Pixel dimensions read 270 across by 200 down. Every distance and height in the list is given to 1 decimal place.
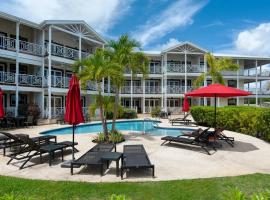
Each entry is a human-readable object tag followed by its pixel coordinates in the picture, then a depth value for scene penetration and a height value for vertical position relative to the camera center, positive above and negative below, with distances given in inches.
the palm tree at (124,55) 531.0 +111.8
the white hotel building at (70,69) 886.4 +176.6
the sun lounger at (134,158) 258.5 -60.8
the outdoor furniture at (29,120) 763.4 -42.8
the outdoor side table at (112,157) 270.1 -56.4
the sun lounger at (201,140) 396.5 -56.0
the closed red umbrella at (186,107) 848.4 -1.9
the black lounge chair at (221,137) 434.3 -55.8
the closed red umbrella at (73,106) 298.4 +0.4
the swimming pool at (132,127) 682.3 -69.8
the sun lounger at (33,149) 312.2 -54.4
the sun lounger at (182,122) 812.0 -50.9
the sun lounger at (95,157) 268.7 -60.2
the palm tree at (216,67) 911.7 +146.4
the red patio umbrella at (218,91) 406.3 +25.4
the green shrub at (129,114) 1138.5 -35.1
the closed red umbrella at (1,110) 407.9 -7.1
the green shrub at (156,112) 1212.5 -27.2
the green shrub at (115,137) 488.9 -61.8
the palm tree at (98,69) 466.9 +70.6
